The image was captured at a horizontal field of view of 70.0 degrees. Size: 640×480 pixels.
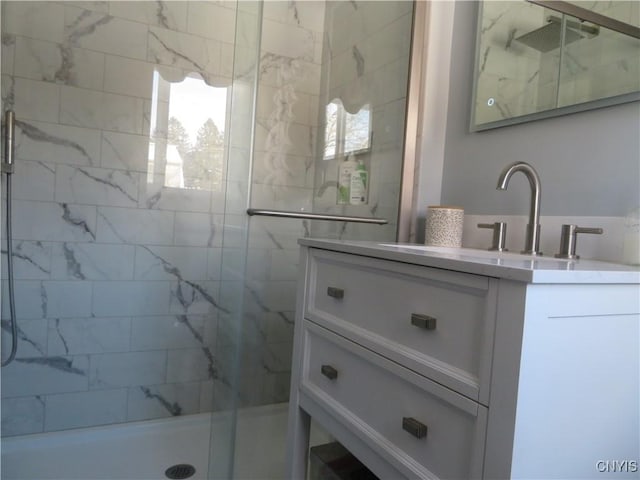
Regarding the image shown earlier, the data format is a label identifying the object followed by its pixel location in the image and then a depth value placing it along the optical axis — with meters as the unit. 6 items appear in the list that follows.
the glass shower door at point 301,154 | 1.73
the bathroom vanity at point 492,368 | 0.66
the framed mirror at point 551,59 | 1.13
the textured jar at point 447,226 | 1.45
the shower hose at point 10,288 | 1.86
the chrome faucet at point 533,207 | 1.21
